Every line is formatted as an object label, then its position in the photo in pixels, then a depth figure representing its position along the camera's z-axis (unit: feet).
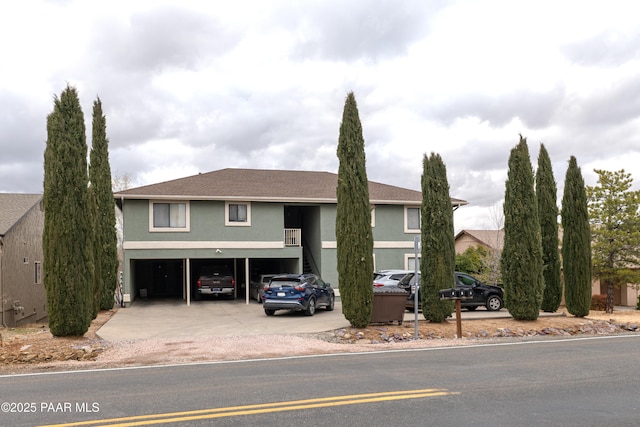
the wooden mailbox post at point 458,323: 50.88
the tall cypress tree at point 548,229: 68.44
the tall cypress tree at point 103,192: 74.18
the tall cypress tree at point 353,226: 53.06
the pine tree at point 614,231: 84.99
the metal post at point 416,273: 47.26
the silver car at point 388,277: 70.74
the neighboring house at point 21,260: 71.15
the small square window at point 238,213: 88.07
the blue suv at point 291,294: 65.16
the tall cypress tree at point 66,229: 46.29
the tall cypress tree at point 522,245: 60.08
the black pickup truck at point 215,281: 87.25
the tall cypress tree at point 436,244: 57.88
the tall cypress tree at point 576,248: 66.64
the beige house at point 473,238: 156.75
